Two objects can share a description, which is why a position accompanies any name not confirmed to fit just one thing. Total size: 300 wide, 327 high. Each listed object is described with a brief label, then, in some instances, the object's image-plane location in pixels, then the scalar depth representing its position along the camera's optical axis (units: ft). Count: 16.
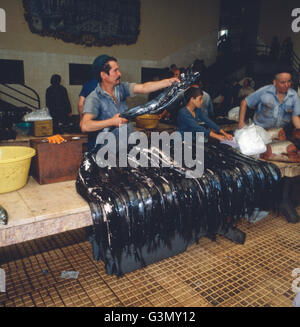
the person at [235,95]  31.78
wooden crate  7.89
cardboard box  13.28
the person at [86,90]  13.75
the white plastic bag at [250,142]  10.85
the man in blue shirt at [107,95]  8.75
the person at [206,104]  17.63
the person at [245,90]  31.42
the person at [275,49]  42.11
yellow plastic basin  6.86
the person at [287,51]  40.96
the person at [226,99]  30.87
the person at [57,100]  19.28
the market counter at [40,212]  5.99
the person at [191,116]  12.68
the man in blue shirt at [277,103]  12.77
